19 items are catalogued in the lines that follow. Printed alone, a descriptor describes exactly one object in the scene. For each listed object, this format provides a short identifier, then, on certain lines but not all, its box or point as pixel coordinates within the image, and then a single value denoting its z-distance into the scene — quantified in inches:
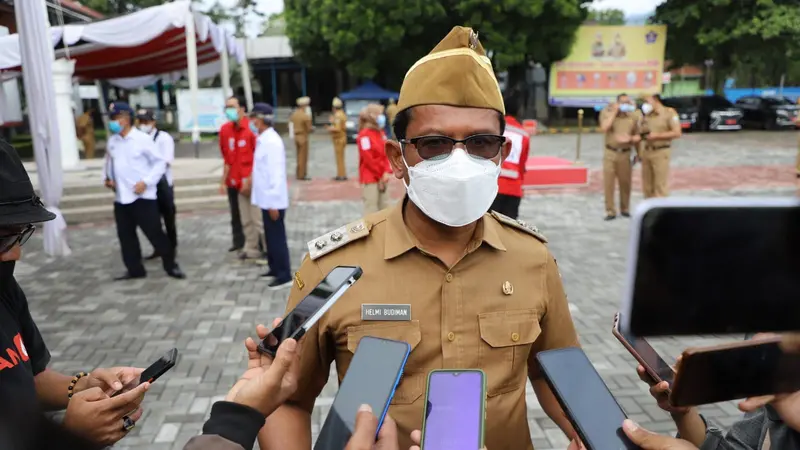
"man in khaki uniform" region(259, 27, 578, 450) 63.4
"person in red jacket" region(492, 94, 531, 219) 237.9
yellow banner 1050.1
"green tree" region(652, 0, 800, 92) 978.7
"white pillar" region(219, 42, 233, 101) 637.4
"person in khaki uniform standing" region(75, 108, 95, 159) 661.3
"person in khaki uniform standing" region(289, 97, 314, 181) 558.6
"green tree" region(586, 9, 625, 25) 2145.7
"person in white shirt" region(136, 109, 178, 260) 277.9
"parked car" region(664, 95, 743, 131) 968.9
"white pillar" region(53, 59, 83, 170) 487.8
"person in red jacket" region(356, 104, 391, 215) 324.5
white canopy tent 226.2
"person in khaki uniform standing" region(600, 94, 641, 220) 358.6
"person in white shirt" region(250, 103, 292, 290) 248.4
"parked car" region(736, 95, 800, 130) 968.9
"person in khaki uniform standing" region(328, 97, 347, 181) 561.0
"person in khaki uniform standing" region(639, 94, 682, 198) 351.9
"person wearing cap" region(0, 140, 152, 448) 61.9
